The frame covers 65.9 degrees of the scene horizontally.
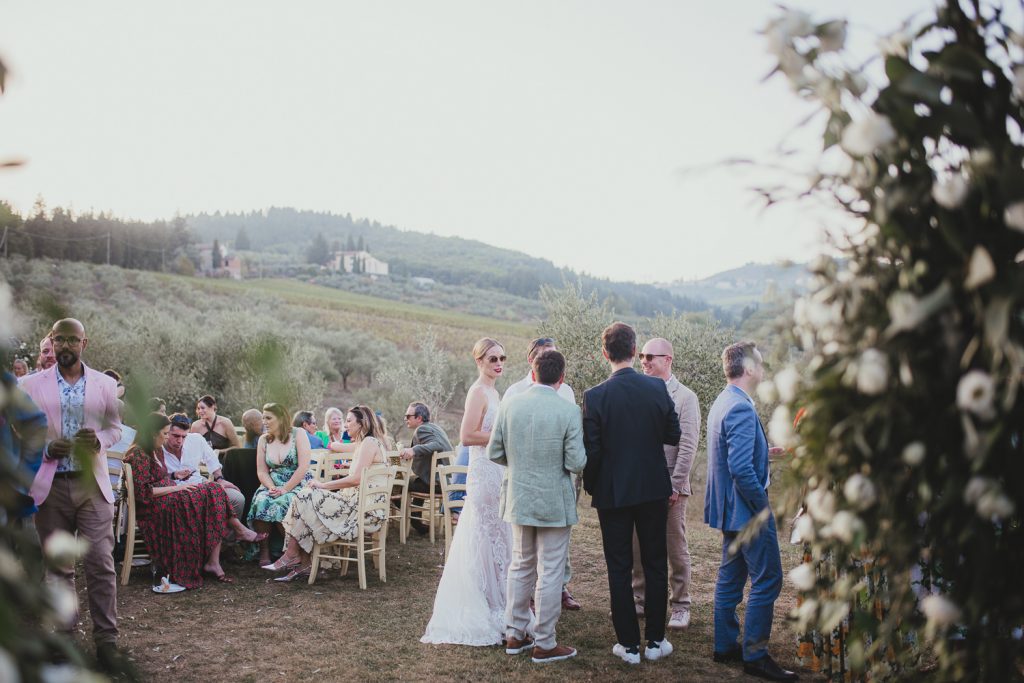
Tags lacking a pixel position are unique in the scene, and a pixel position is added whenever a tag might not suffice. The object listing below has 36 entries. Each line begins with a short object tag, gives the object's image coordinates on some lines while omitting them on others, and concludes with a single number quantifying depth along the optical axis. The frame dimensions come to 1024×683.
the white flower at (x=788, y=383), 2.29
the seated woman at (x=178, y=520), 7.95
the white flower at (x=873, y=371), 1.88
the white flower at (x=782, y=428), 2.37
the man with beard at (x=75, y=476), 5.25
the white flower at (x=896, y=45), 2.10
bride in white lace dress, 6.27
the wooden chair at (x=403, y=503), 10.38
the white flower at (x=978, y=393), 1.78
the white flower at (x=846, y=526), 2.04
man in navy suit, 5.54
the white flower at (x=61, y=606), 1.35
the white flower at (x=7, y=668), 1.07
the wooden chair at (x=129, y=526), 7.91
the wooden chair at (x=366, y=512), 8.12
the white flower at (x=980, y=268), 1.76
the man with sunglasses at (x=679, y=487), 6.41
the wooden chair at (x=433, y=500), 10.23
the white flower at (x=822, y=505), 2.19
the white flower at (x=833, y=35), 2.08
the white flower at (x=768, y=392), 2.46
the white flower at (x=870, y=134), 1.90
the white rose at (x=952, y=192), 1.89
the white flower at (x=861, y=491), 2.04
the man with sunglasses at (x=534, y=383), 6.09
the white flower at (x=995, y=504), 1.85
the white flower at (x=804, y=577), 2.38
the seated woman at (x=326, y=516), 8.21
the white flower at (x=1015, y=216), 1.78
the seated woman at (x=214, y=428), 10.29
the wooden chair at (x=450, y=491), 8.80
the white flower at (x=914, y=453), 1.96
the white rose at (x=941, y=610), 2.00
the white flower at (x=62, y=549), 1.45
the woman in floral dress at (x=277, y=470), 8.80
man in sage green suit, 5.55
